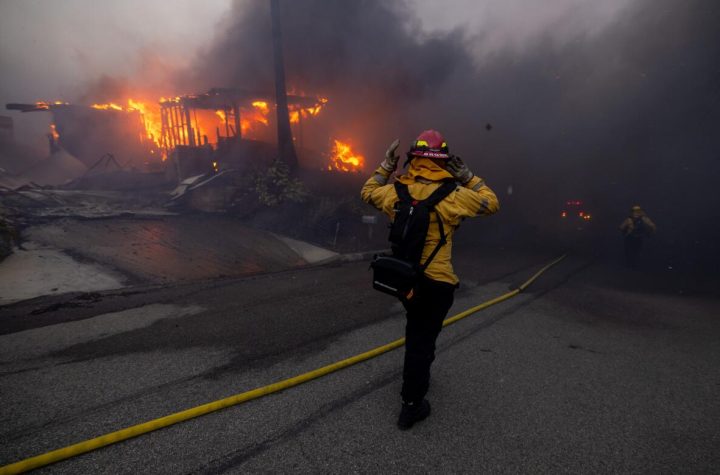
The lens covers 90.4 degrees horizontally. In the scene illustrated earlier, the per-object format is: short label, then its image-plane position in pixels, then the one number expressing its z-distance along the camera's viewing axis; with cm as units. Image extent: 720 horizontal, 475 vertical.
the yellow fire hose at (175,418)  193
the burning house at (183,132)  1600
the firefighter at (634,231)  938
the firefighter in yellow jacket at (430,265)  247
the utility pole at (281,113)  1317
